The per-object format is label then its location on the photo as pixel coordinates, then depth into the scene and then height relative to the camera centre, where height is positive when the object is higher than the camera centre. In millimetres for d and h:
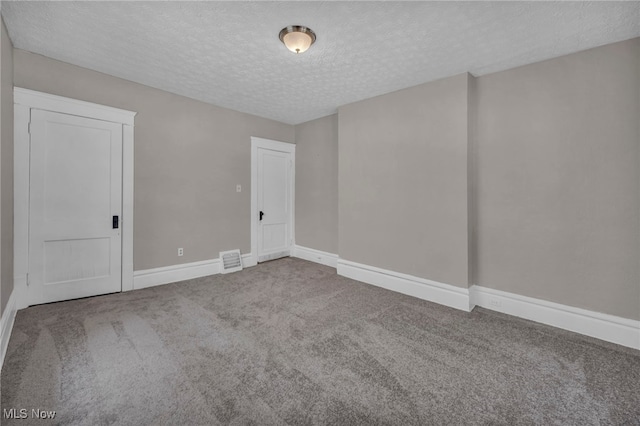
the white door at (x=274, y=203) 5203 +245
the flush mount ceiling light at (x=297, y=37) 2404 +1639
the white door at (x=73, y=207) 3018 +110
